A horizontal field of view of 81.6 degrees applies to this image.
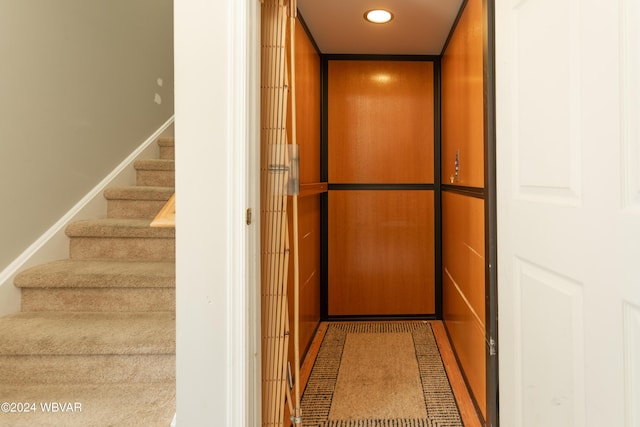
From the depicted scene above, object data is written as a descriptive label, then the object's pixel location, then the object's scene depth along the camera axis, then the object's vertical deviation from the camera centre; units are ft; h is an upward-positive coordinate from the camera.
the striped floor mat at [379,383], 5.73 -3.08
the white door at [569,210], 2.28 +0.01
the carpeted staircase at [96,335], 4.84 -1.72
